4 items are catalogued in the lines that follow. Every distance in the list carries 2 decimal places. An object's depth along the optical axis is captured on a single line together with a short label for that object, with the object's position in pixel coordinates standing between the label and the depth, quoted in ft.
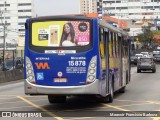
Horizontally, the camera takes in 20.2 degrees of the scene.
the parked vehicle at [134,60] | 215.92
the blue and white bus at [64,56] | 44.86
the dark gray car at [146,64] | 147.84
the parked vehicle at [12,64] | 116.98
